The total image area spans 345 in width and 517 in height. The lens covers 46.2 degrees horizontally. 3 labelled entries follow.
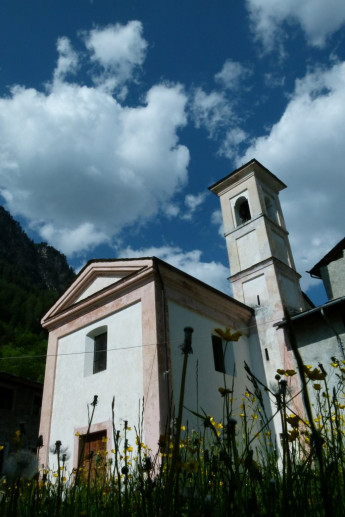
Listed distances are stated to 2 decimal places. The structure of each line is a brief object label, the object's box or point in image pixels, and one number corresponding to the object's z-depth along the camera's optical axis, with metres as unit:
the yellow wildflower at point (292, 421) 1.38
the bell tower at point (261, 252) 14.71
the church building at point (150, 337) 11.16
